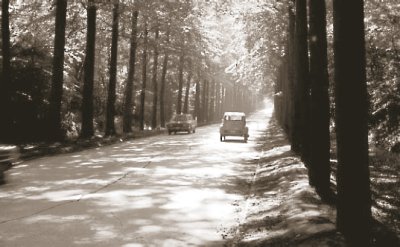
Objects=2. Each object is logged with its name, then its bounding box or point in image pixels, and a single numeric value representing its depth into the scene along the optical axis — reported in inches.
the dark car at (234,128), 1228.5
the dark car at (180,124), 1627.7
